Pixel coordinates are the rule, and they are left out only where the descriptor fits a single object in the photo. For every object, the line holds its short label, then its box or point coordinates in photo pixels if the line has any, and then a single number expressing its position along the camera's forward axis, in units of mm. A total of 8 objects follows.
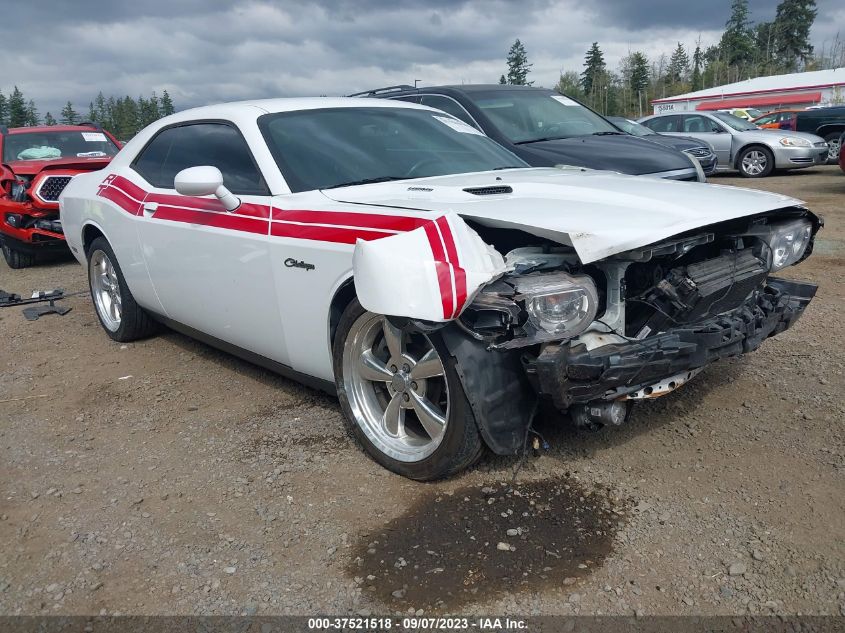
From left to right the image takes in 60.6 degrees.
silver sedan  14258
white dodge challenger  2527
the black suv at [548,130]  6668
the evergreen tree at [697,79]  68875
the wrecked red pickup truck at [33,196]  8227
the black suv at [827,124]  15811
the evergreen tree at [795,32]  77750
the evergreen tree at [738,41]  77750
